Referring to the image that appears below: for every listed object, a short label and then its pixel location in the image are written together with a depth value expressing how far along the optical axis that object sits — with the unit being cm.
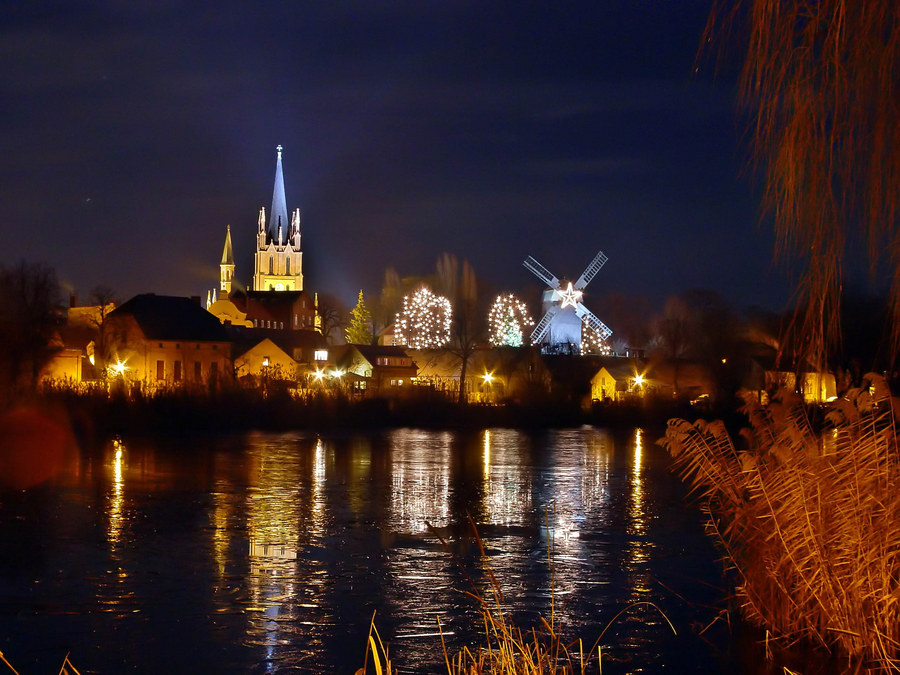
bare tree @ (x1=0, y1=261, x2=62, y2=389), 5109
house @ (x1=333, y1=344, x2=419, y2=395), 9306
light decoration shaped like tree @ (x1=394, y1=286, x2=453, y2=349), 10038
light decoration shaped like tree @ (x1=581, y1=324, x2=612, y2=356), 10250
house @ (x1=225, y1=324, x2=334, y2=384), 8938
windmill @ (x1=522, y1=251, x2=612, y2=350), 10350
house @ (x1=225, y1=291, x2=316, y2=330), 14262
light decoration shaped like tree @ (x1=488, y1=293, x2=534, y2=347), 8938
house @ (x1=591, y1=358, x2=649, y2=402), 8488
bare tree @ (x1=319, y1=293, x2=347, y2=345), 15050
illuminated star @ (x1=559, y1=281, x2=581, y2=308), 10350
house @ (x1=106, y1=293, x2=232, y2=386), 7719
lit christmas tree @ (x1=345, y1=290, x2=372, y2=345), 13688
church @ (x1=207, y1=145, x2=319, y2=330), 18762
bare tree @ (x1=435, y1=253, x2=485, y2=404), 7956
